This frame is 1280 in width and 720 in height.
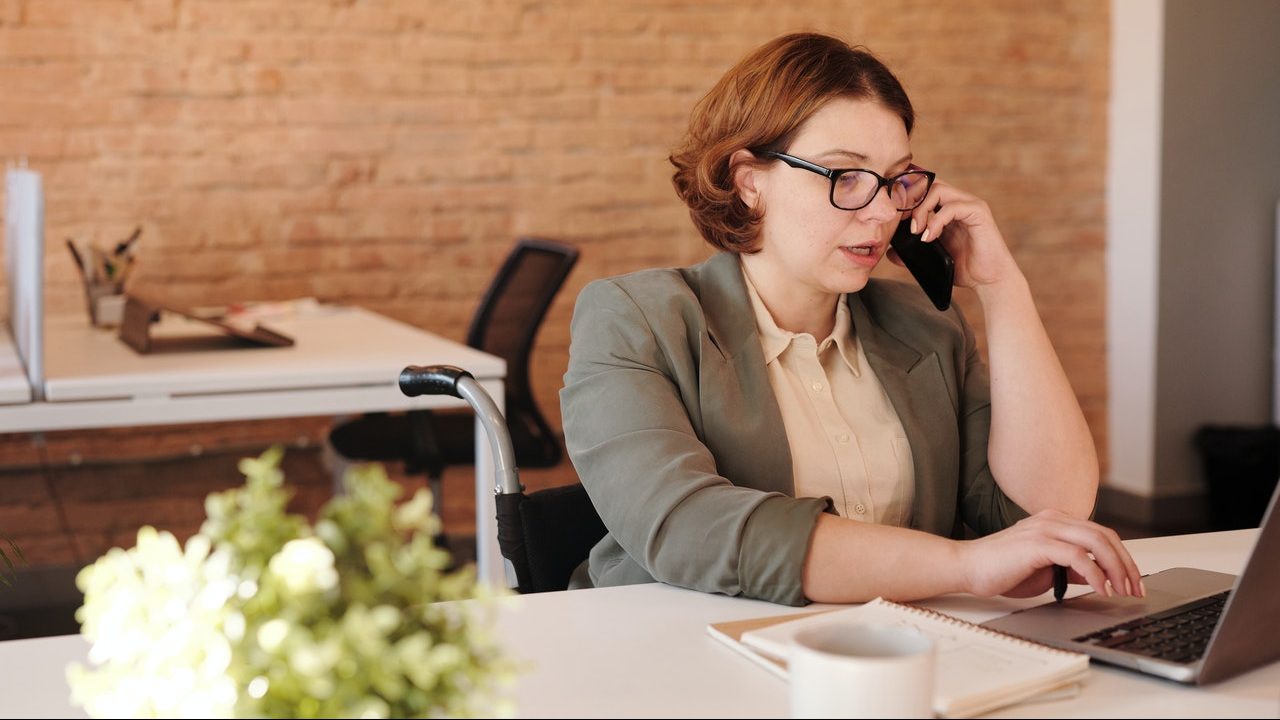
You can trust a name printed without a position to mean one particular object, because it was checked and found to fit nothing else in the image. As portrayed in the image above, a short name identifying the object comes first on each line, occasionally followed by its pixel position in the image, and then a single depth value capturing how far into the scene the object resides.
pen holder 3.49
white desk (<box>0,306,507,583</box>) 2.59
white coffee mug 0.80
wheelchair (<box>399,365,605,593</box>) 1.47
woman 1.42
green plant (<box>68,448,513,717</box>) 0.67
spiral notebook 0.92
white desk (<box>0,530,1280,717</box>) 0.94
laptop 0.97
